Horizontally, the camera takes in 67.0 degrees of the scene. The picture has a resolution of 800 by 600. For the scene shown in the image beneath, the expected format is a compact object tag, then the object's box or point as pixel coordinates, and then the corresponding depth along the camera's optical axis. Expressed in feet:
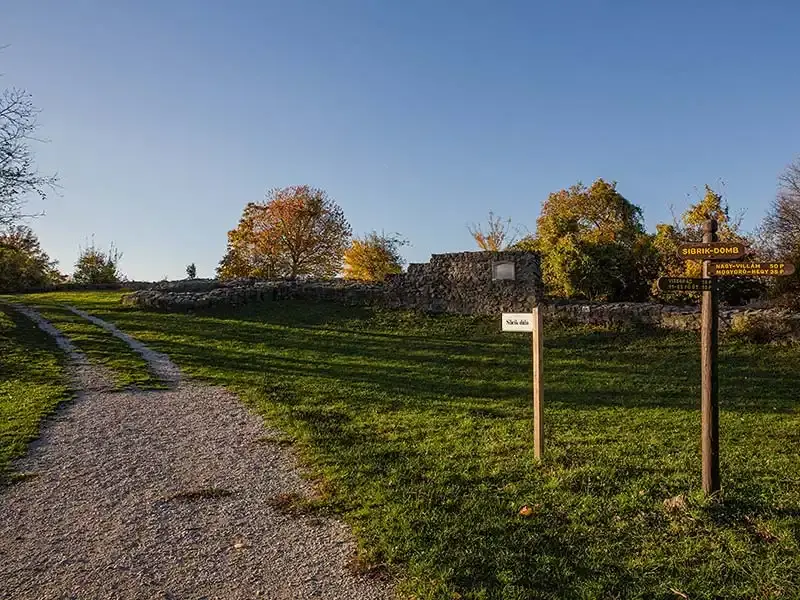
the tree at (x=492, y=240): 91.61
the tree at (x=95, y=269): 101.91
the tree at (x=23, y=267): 87.39
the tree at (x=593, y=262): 56.34
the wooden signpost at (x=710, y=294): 14.78
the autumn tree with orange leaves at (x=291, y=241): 107.14
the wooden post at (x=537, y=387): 18.90
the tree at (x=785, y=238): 42.96
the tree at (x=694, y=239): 50.93
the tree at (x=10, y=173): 48.24
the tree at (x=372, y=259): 101.55
